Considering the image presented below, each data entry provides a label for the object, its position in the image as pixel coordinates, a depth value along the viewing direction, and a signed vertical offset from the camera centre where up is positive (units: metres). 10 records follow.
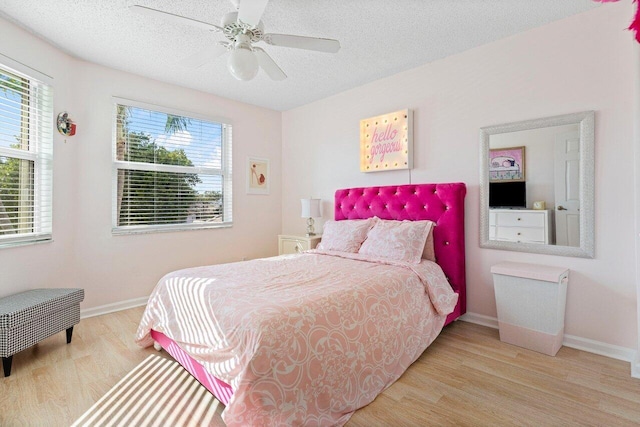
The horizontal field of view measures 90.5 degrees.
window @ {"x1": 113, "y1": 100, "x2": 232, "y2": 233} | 3.44 +0.51
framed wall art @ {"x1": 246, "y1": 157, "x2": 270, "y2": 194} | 4.47 +0.55
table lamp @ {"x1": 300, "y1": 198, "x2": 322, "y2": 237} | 4.05 +0.07
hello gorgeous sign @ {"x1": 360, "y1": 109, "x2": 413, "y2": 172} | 3.32 +0.79
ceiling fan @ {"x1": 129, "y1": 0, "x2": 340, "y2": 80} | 2.09 +1.18
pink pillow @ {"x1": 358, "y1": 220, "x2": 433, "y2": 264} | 2.75 -0.24
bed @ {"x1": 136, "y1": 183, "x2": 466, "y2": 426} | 1.48 -0.63
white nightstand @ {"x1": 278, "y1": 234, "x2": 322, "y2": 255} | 3.95 -0.38
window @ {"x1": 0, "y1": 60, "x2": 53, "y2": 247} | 2.58 +0.47
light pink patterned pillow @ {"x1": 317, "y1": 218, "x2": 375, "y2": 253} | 3.16 -0.22
